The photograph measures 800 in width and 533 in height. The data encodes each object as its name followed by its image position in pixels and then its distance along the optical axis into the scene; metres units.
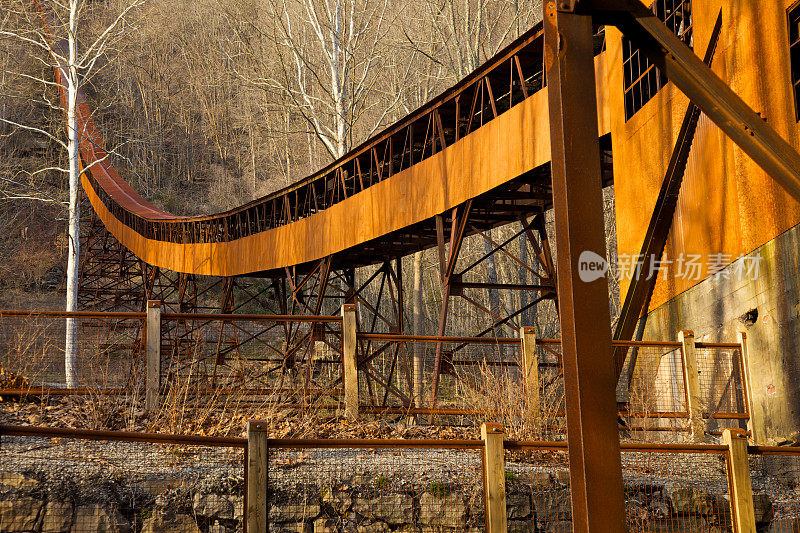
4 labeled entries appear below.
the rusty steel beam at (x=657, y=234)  10.36
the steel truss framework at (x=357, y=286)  14.14
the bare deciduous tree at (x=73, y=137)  17.78
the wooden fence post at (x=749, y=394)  9.23
